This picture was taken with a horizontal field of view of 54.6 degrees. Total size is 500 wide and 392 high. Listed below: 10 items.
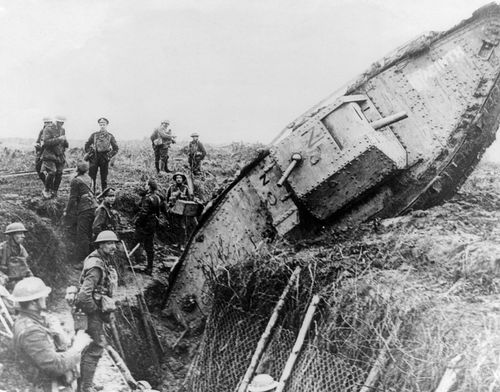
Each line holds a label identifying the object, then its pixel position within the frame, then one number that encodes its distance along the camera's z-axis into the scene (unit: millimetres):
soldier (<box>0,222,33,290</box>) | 6441
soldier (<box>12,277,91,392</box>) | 4305
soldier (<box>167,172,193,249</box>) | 10508
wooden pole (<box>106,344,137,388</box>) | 6227
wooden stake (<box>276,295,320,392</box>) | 5217
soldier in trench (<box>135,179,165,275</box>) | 9258
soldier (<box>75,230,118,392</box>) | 5648
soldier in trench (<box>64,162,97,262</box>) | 8375
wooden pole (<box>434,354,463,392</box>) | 3984
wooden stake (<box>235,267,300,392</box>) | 5629
